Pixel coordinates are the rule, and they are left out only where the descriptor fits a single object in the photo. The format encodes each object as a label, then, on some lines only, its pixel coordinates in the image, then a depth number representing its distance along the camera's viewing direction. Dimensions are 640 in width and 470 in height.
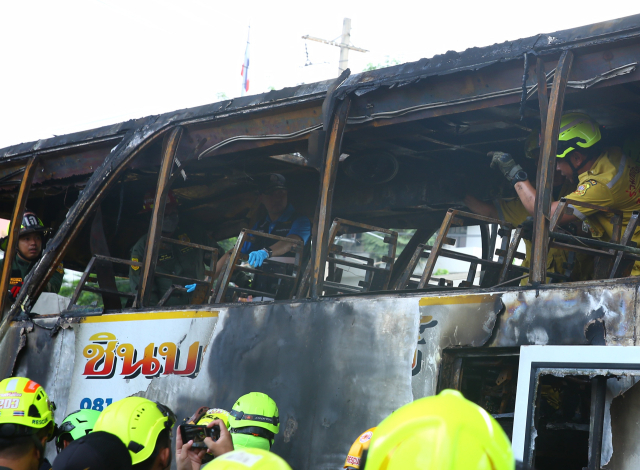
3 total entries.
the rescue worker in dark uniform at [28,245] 8.12
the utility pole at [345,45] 23.80
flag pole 26.93
